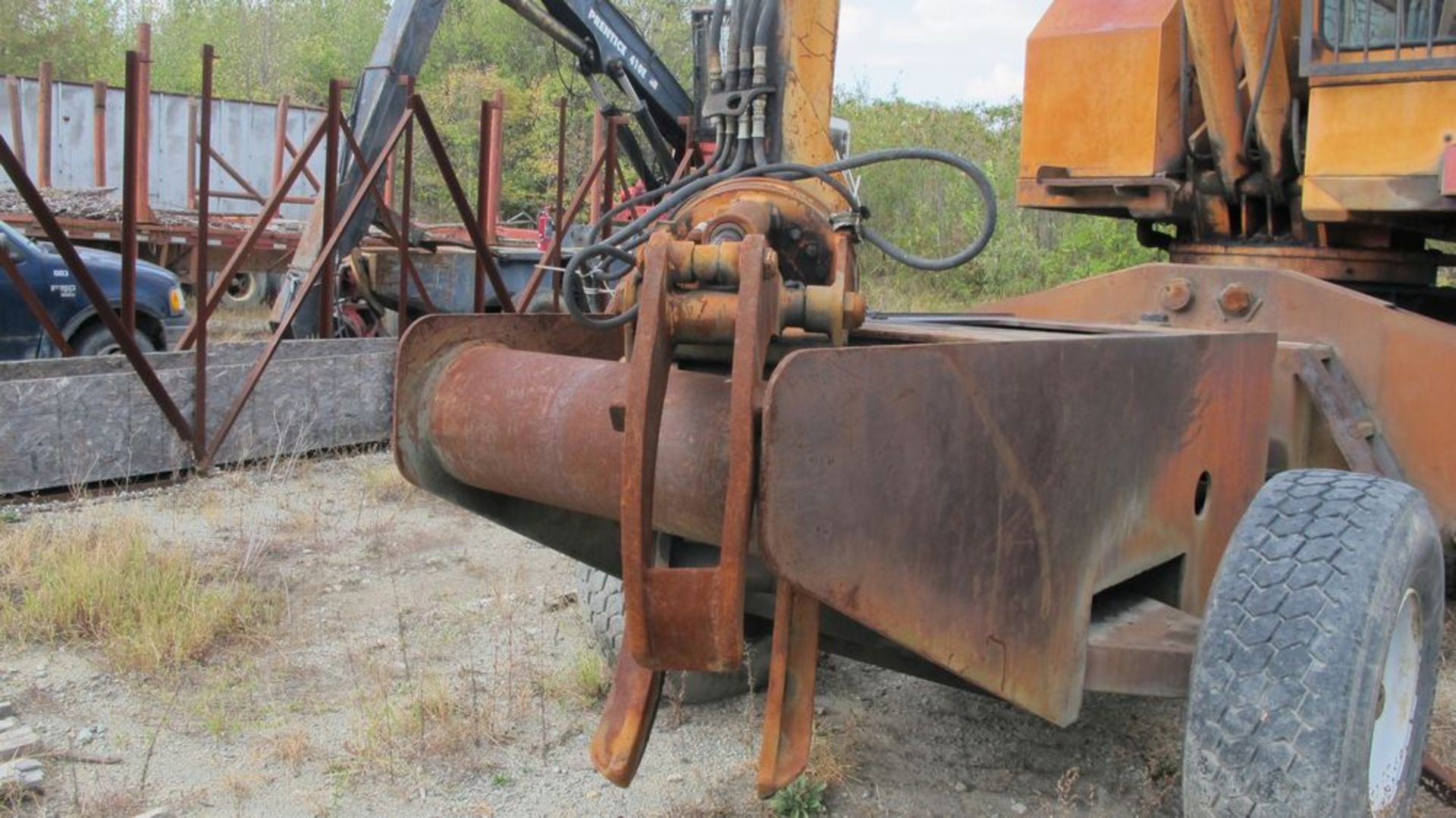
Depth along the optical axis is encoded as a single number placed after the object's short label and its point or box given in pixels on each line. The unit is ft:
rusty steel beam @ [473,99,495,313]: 26.76
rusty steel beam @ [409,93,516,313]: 23.30
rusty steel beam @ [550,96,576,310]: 29.01
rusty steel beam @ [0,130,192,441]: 17.83
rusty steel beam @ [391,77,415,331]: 24.85
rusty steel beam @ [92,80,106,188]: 48.75
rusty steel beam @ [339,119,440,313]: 24.53
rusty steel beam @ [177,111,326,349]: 21.11
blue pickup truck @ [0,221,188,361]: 25.55
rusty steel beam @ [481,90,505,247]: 30.83
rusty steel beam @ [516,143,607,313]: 25.32
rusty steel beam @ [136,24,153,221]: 31.32
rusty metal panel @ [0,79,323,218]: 58.49
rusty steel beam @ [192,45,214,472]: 20.58
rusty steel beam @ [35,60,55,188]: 49.60
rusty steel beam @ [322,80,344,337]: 22.13
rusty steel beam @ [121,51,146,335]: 19.25
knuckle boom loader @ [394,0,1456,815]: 6.49
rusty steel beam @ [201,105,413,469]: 20.93
